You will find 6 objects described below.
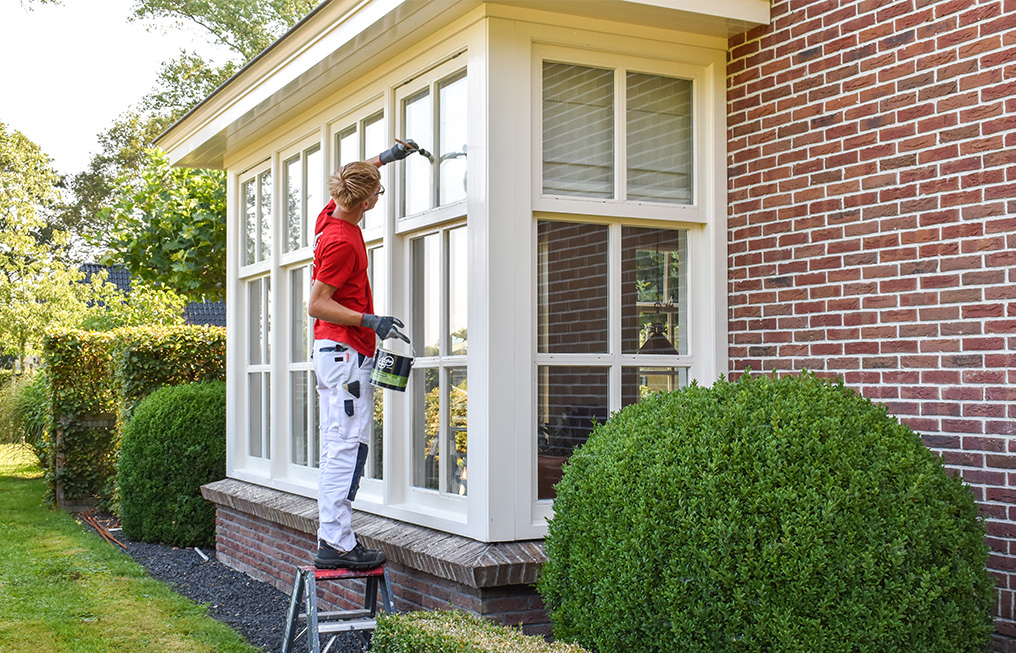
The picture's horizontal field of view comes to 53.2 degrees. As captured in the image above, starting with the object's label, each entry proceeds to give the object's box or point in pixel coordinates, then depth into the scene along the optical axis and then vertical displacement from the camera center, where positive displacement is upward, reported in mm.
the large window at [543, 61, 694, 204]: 4781 +971
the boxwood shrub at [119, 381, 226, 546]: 8664 -1081
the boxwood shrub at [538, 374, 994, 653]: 3203 -670
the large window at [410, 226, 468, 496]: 4945 -133
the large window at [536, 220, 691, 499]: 4730 +23
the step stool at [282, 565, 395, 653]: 4414 -1237
